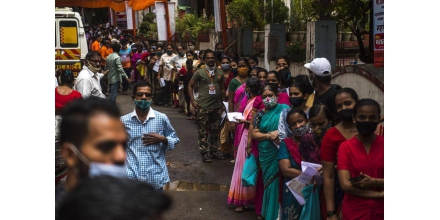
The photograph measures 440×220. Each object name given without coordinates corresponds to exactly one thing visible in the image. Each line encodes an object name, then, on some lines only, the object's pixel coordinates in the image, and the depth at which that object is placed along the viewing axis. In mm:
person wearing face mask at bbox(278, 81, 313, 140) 5898
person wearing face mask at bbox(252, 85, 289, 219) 6340
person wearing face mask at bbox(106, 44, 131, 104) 14469
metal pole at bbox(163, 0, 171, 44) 20156
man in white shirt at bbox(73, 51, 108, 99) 8297
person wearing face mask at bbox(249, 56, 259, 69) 10438
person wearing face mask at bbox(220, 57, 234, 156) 9566
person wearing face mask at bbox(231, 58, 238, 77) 10461
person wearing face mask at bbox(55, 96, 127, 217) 2170
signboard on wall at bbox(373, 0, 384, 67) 6832
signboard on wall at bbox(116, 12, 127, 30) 40094
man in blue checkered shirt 5438
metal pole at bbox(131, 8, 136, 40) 27389
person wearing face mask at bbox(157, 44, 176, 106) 15603
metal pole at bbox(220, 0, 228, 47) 14977
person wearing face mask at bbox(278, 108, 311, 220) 5449
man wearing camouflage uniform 9820
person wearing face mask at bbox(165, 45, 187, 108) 15438
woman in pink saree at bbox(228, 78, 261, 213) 7207
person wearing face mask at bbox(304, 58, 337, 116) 6009
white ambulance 16031
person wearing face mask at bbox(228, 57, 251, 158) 8289
